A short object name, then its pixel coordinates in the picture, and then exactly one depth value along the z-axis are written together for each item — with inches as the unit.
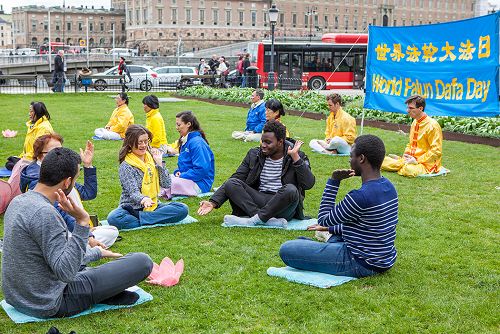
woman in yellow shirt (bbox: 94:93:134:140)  541.0
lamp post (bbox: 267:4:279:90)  1105.4
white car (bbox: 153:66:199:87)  1496.1
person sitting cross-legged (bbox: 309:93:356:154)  472.1
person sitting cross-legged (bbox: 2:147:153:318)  164.1
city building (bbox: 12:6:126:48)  4889.3
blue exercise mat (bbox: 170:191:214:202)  336.8
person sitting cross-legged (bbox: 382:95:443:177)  402.6
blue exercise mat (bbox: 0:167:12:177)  378.6
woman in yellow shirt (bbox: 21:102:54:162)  351.6
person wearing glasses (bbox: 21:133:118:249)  248.4
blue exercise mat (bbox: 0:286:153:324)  179.9
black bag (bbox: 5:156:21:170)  386.0
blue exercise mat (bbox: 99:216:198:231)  279.5
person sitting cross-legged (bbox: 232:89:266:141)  517.0
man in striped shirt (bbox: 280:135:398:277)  202.8
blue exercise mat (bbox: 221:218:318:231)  279.6
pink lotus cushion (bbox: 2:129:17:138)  558.9
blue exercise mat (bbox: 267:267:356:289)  209.2
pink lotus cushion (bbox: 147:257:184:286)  212.4
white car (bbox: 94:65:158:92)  1342.3
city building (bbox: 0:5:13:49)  6875.0
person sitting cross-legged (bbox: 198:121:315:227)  275.4
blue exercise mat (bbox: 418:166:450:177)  403.7
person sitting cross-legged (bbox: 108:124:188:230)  276.2
